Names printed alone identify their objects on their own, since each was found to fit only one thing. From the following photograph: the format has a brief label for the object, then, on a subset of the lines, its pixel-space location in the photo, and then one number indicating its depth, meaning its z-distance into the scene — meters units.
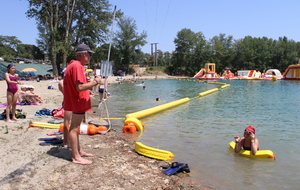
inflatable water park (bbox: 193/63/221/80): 52.39
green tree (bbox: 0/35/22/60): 66.91
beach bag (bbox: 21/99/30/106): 12.10
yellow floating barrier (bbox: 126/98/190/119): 10.34
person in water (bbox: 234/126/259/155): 6.20
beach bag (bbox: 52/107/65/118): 9.48
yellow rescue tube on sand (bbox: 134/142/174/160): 5.68
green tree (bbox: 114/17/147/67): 69.75
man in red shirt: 4.29
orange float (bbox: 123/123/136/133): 8.21
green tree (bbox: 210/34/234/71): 74.25
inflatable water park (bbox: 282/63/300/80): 49.78
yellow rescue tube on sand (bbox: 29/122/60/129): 7.23
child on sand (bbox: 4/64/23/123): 7.44
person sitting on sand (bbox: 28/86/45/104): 12.30
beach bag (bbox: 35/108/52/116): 9.51
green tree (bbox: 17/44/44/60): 76.62
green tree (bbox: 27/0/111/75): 34.09
